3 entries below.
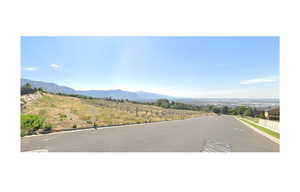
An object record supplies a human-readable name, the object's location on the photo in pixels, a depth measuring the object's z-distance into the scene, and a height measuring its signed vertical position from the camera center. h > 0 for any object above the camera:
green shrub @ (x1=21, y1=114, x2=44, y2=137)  4.75 -1.03
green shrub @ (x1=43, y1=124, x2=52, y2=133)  5.30 -1.32
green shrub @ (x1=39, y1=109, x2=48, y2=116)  7.64 -0.98
